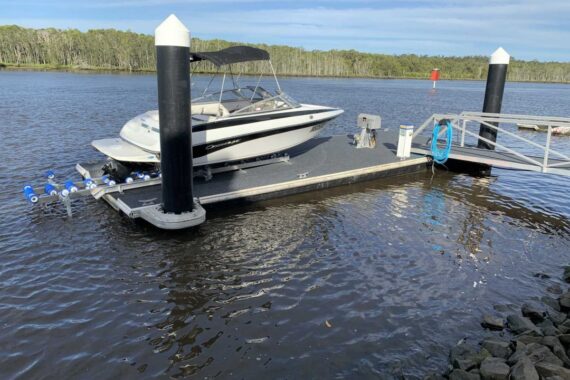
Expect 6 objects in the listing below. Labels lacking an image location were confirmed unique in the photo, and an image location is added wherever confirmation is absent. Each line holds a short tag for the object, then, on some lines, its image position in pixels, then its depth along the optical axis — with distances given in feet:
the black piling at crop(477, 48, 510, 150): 43.83
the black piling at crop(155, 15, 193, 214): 23.56
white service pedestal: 41.16
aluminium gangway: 34.76
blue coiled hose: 40.41
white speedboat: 32.24
